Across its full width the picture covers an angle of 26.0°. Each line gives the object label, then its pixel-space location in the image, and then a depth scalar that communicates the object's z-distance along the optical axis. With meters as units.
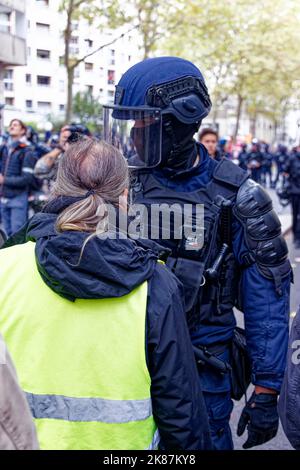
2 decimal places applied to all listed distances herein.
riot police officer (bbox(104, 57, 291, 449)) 2.04
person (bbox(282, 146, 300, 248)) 9.74
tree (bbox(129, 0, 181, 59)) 10.29
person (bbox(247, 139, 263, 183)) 18.76
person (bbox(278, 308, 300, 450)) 1.56
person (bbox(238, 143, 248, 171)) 20.09
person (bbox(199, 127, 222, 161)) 7.55
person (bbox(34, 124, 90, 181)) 6.84
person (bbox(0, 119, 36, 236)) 7.23
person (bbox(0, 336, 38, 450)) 0.87
